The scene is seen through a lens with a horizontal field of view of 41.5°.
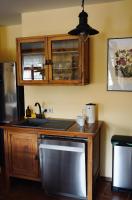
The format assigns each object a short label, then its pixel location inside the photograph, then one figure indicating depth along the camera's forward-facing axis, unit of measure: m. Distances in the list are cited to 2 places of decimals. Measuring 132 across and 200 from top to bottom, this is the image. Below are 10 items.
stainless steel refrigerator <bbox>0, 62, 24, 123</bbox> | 2.91
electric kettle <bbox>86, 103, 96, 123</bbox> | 2.37
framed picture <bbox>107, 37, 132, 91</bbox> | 2.31
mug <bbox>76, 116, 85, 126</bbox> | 2.29
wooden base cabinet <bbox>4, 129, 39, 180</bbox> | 2.27
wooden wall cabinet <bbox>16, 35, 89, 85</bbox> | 2.26
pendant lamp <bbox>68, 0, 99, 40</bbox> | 1.66
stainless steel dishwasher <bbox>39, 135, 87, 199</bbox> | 2.05
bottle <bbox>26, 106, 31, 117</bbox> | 2.70
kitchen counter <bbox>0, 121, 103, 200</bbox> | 2.11
